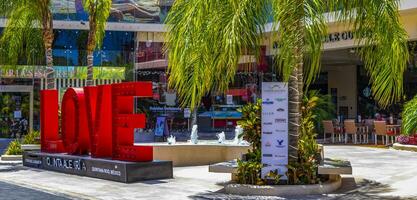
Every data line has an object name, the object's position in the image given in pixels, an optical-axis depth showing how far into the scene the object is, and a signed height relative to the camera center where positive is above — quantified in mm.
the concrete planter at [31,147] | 19550 -1515
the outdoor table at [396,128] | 23500 -1063
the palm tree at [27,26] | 19484 +2689
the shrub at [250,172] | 11617 -1392
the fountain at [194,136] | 18953 -1114
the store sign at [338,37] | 25189 +2825
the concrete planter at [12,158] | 19734 -1873
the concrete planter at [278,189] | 11117 -1682
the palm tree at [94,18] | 19766 +2884
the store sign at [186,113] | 31812 -640
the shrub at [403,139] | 21142 -1374
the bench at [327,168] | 11594 -1341
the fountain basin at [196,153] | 17250 -1510
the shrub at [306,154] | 11562 -1098
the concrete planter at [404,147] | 20353 -1602
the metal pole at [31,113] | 30188 -590
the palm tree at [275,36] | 10117 +1141
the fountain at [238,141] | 18119 -1217
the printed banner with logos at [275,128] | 11484 -518
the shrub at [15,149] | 20231 -1620
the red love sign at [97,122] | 13688 -498
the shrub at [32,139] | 20906 -1314
